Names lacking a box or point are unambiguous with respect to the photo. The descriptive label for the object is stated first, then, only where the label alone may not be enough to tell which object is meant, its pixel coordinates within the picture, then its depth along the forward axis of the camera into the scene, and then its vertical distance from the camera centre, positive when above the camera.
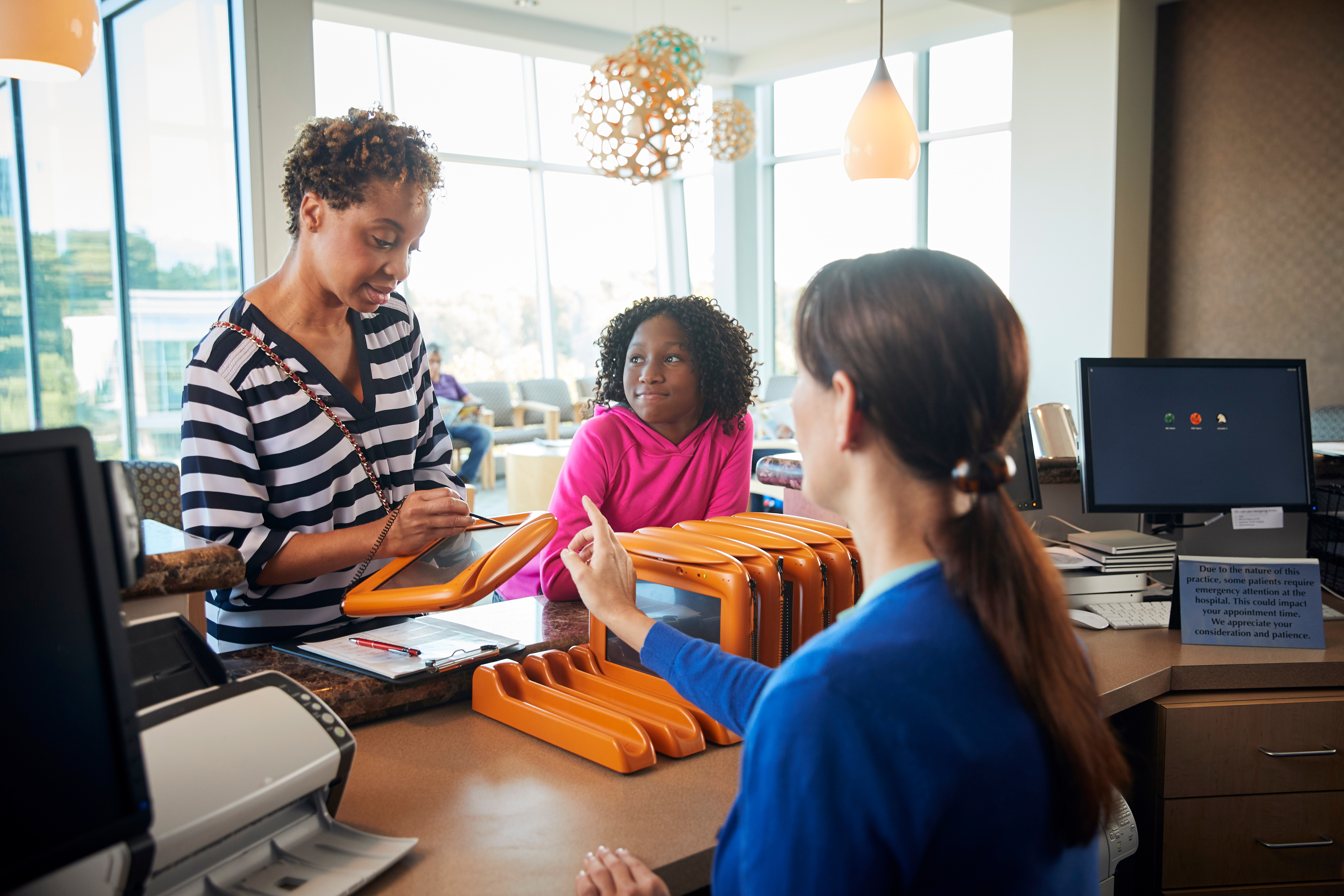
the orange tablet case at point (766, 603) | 1.33 -0.32
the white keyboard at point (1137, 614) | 1.98 -0.51
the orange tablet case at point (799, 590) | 1.39 -0.31
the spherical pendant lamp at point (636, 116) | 3.99 +1.20
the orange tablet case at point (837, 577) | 1.45 -0.30
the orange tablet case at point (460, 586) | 1.30 -0.28
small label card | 2.07 -0.32
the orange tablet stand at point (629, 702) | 1.21 -0.45
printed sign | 1.85 -0.46
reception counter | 0.96 -0.49
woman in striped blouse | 1.45 -0.03
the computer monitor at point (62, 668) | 0.59 -0.18
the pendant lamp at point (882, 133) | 3.85 +1.05
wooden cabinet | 1.72 -0.79
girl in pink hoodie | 2.18 -0.12
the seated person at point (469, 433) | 8.16 -0.39
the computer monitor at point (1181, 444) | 2.09 -0.15
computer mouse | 1.97 -0.52
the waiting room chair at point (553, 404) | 9.09 -0.16
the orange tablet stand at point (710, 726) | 1.26 -0.47
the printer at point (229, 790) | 0.77 -0.36
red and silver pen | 1.42 -0.40
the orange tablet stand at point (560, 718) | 1.17 -0.45
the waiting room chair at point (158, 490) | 2.11 -0.22
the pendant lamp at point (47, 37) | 2.07 +0.82
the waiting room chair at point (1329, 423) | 5.04 -0.26
